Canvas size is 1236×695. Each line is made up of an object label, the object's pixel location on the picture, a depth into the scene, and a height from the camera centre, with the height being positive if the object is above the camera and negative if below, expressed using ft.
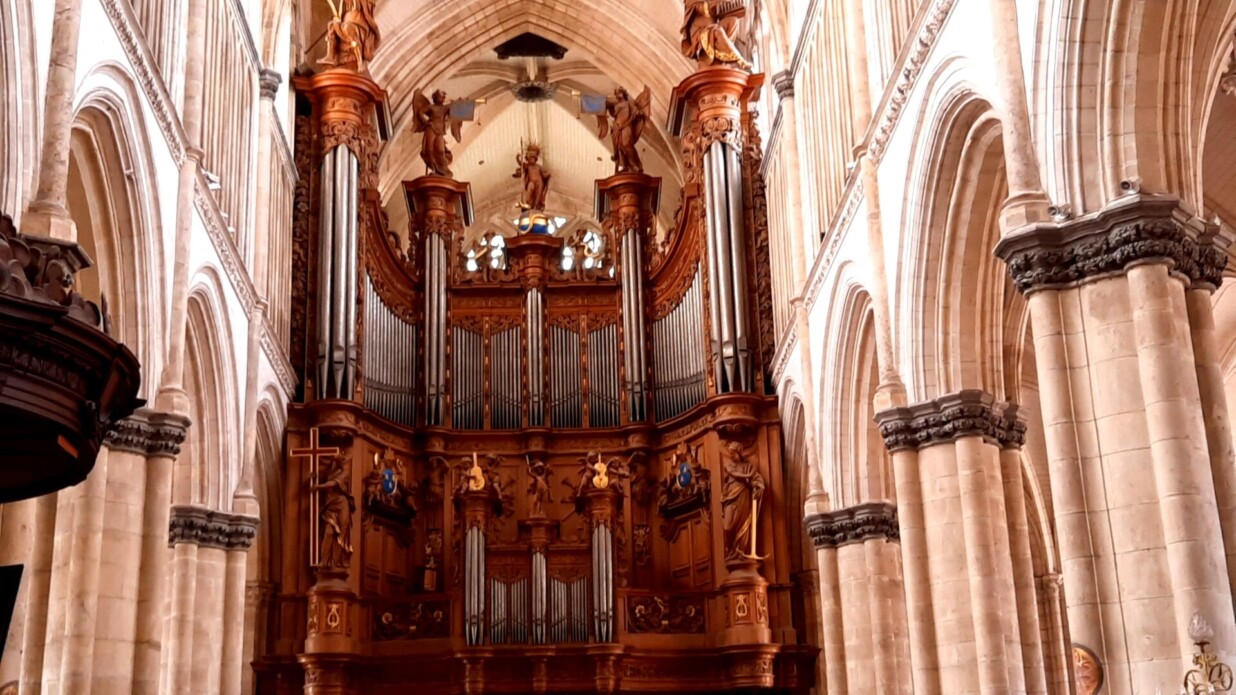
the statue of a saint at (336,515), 75.36 +12.67
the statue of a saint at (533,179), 97.66 +37.26
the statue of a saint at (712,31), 87.35 +41.10
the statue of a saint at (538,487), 80.37 +14.72
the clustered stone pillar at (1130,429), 35.47 +7.53
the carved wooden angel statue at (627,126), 94.02 +38.73
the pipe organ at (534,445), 75.10 +17.33
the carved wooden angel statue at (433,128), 93.91 +39.02
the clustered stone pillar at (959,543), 49.60 +6.83
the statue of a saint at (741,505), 76.43 +12.63
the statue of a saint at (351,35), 86.28 +41.06
